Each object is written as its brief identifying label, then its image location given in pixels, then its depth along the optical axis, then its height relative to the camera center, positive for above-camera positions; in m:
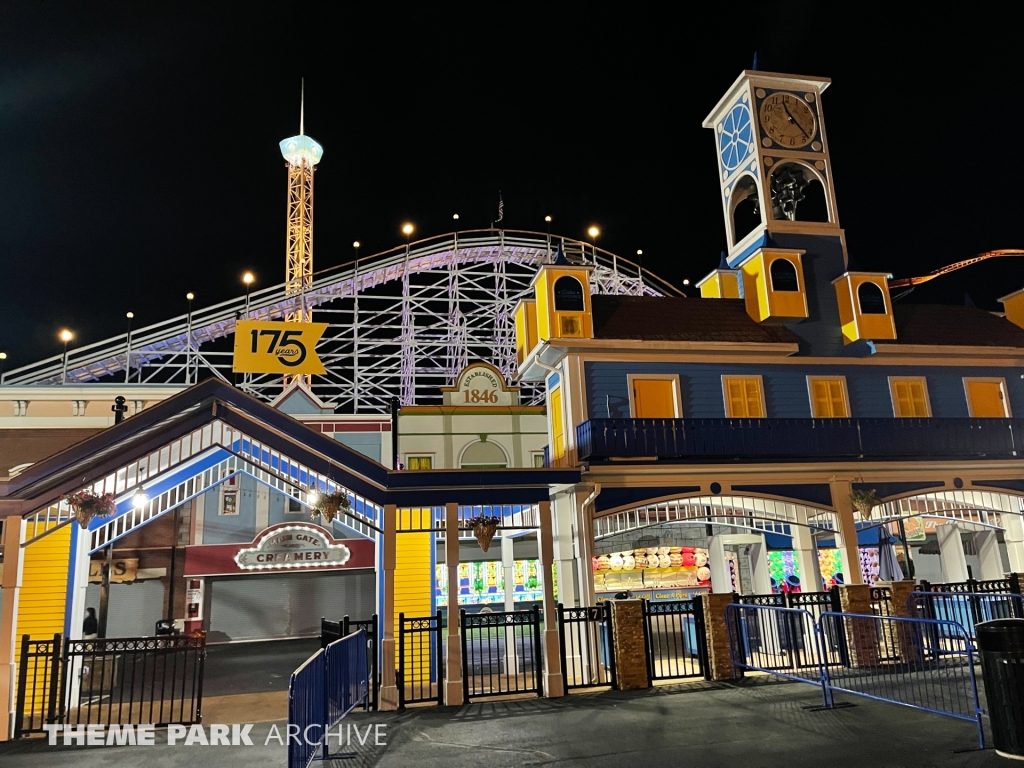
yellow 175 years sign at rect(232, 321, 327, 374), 25.36 +8.18
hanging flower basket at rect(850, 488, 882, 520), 15.12 +1.03
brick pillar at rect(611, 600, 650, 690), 11.50 -1.30
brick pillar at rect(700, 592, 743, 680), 11.84 -1.28
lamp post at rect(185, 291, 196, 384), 28.83 +9.65
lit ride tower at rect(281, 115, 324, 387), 32.25 +17.37
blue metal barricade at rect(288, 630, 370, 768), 6.45 -1.26
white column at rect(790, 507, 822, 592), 15.08 -0.03
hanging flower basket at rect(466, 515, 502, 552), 12.36 +0.71
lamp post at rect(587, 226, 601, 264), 28.49 +13.14
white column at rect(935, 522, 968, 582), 20.53 -0.15
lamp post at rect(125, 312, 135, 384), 27.85 +9.13
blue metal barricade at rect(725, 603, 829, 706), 10.97 -1.44
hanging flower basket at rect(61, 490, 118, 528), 10.75 +1.25
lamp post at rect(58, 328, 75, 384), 27.33 +9.49
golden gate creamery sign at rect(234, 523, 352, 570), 23.78 +0.94
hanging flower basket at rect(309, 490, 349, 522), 11.95 +1.22
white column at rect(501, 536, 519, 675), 16.66 +0.00
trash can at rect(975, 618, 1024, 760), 6.93 -1.29
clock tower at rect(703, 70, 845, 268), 18.51 +10.49
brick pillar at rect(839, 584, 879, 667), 12.61 -1.24
